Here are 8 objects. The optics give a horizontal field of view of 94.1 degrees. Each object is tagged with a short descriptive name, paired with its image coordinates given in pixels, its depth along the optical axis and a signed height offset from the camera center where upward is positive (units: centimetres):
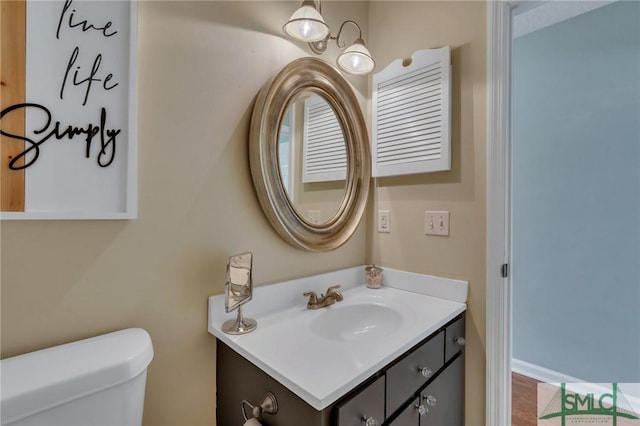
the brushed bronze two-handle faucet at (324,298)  121 -36
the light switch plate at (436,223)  136 -4
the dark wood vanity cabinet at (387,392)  73 -52
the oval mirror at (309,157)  113 +25
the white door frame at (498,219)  122 -2
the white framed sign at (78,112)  70 +25
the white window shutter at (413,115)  132 +47
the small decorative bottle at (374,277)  151 -32
